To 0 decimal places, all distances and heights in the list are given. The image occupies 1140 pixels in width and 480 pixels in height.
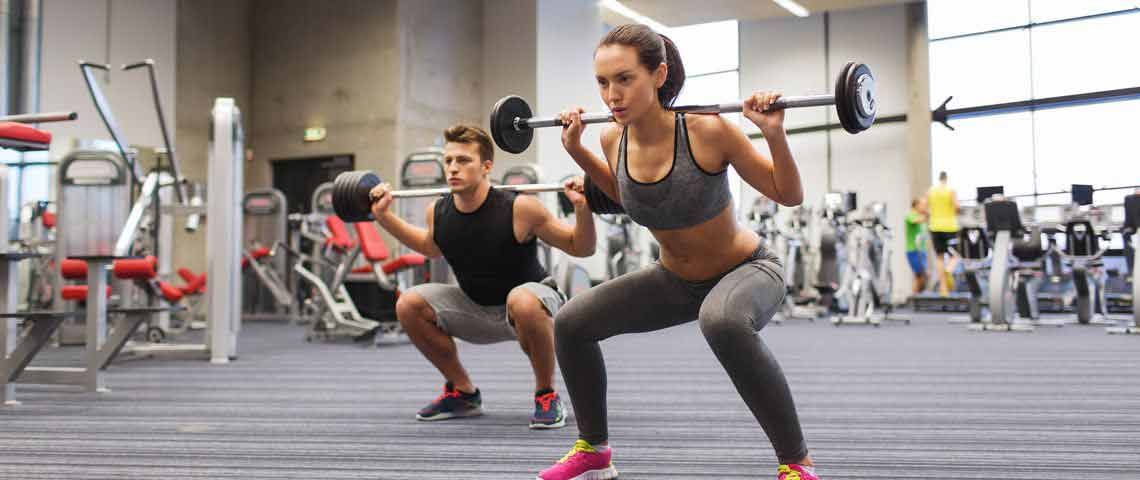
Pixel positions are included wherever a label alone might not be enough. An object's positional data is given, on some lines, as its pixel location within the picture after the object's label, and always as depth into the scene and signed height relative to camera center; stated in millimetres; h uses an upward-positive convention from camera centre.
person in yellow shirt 8422 +597
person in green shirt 9969 +288
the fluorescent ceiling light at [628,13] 11135 +3339
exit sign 10359 +1598
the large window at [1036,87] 10055 +2167
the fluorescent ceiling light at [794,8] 11062 +3347
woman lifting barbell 1594 +53
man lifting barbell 2553 +7
